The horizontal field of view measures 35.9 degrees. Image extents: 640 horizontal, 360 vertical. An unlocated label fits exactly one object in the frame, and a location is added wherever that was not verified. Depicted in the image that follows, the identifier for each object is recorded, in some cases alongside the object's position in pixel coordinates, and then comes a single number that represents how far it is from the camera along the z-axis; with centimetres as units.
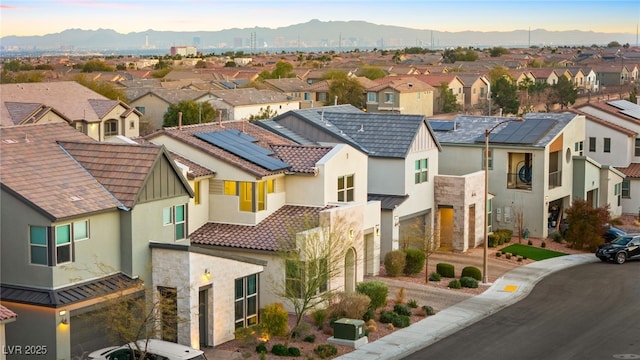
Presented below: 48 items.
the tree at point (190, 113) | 9438
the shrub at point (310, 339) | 3180
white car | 2723
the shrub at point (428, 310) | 3619
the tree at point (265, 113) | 10123
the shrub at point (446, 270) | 4274
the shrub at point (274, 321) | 3180
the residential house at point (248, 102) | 10144
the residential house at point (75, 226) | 2794
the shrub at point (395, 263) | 4212
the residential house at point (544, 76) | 15250
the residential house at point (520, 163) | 5428
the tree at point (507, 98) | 11919
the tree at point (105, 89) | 10012
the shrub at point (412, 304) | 3678
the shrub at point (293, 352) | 3028
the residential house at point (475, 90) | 13625
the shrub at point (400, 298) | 3712
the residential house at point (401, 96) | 11731
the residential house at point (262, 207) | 3312
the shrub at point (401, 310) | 3572
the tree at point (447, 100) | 12725
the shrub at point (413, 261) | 4259
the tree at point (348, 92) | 11969
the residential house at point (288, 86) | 12575
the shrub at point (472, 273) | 4244
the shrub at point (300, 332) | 3203
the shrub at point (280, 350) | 3020
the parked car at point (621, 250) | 4753
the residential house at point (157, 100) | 10125
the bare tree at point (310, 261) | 3356
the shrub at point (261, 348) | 3034
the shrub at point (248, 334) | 3088
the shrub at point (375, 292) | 3600
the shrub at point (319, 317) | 3353
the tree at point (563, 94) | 12731
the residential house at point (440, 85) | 12962
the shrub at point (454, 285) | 4078
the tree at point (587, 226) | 5094
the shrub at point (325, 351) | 3034
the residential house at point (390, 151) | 4684
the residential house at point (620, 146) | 6353
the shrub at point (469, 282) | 4102
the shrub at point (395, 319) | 3438
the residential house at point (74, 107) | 7475
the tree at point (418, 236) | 4432
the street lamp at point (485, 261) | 4147
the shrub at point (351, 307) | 3397
